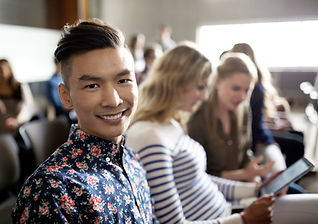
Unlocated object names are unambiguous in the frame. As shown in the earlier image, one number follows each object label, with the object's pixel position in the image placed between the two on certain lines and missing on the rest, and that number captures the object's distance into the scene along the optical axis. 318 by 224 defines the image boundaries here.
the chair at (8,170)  1.26
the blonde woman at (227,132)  0.95
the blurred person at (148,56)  2.93
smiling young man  0.49
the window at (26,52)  3.48
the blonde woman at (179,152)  0.84
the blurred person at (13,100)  2.10
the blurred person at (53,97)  2.10
